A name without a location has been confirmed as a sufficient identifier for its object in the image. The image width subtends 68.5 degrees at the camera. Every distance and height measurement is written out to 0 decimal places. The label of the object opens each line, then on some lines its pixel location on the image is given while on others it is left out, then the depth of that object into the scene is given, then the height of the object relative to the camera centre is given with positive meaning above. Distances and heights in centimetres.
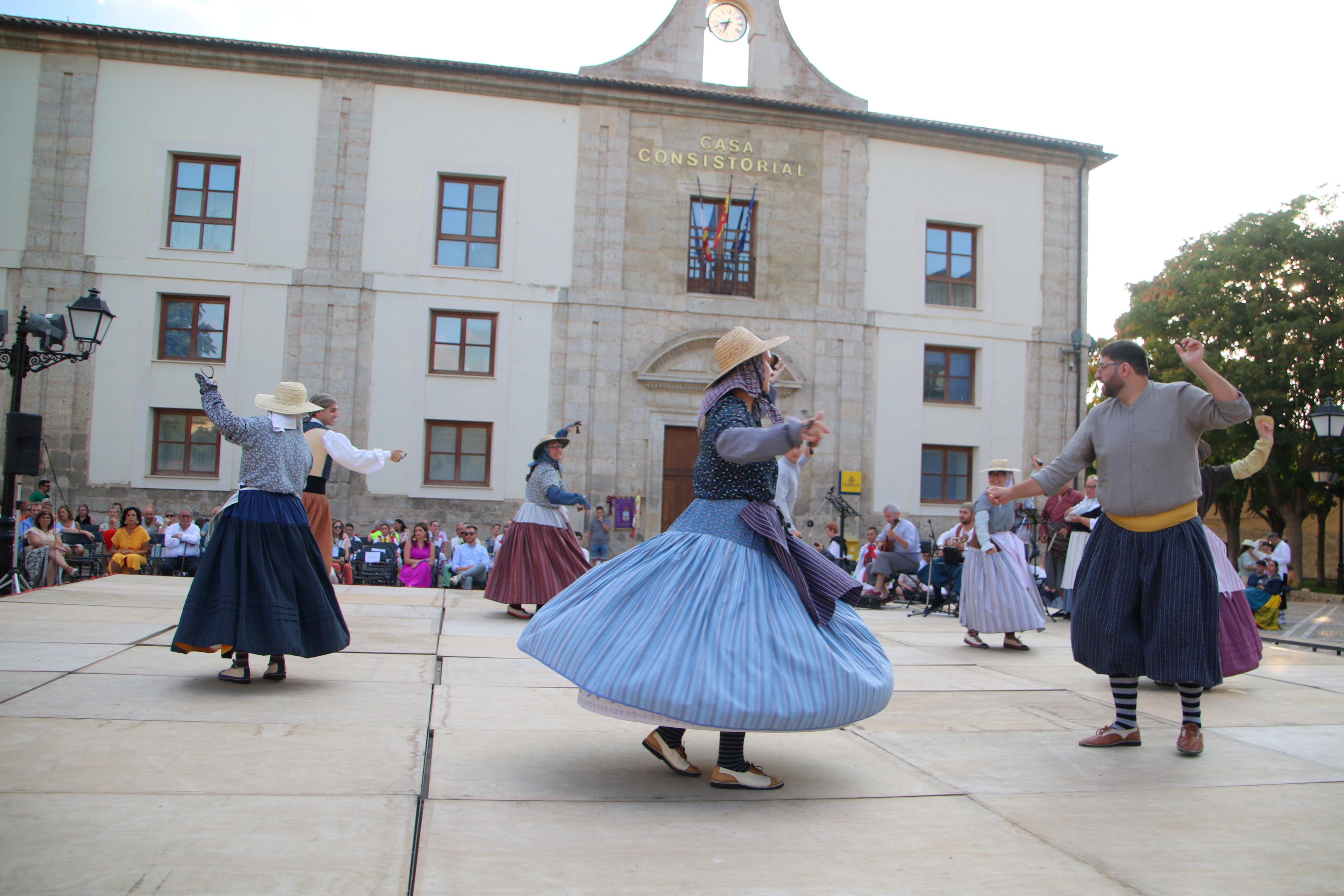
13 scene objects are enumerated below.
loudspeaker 934 +30
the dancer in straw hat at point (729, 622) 346 -44
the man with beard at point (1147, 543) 447 -9
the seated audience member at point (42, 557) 1218 -103
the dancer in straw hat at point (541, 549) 946 -50
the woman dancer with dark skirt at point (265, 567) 538 -46
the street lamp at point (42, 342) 965 +137
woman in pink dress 1555 -111
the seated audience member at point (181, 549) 1512 -105
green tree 2597 +551
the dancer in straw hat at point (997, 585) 874 -62
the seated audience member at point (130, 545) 1452 -99
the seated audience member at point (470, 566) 1522 -113
